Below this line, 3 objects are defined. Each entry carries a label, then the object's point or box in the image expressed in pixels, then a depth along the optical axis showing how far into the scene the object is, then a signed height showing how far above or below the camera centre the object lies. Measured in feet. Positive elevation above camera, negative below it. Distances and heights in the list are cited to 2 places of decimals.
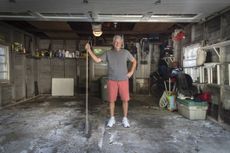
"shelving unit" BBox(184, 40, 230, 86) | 12.60 +0.47
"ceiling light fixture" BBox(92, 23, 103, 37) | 17.25 +3.85
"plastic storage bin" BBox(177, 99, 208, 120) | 13.53 -2.39
